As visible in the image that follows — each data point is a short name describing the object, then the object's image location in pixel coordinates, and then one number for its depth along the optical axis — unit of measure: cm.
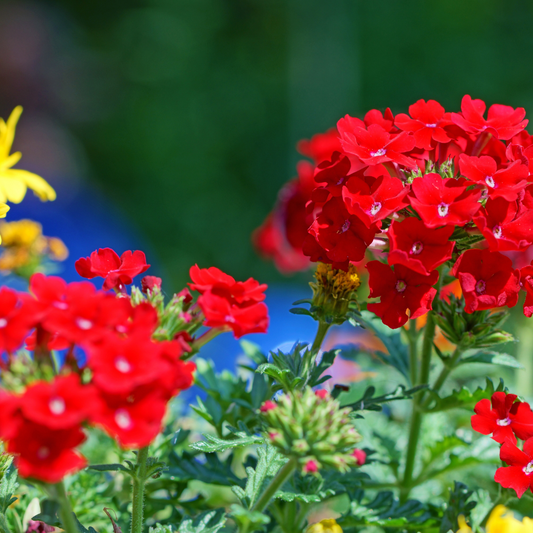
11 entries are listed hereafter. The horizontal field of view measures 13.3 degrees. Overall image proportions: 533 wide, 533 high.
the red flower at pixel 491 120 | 56
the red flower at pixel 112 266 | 55
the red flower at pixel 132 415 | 50
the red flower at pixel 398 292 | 55
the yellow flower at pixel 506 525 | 52
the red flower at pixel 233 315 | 53
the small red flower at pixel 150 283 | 55
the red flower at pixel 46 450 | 49
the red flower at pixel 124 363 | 50
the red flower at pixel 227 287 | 54
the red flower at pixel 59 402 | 49
